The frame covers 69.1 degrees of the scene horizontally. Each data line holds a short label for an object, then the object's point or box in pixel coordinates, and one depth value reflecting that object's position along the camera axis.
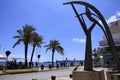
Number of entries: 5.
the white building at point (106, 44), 20.49
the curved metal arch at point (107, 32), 5.84
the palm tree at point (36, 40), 21.17
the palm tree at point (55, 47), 26.93
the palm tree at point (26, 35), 19.70
